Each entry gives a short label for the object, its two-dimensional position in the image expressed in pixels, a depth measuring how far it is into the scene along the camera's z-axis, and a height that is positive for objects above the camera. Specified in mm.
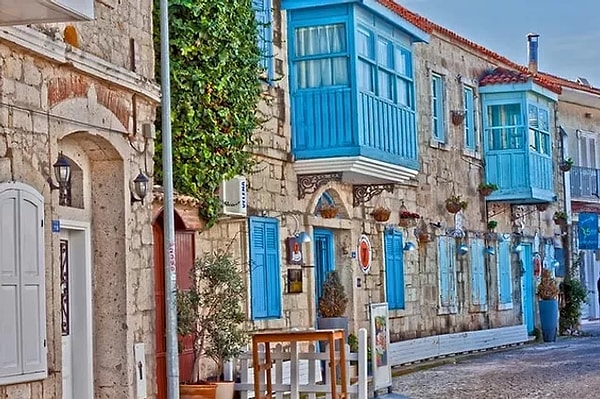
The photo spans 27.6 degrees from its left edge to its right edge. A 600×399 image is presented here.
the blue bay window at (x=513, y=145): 26078 +2730
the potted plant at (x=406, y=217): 21953 +1053
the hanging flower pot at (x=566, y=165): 30469 +2630
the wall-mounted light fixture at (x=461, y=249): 24719 +492
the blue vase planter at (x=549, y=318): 27859 -1086
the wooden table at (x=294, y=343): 12695 -727
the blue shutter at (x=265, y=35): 16984 +3481
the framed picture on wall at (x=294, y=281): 17609 -26
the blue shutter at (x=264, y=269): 16312 +153
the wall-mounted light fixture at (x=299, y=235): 17688 +642
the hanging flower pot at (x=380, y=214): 20578 +1050
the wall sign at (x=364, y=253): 20047 +393
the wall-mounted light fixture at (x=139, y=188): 11797 +932
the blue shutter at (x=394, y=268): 21125 +135
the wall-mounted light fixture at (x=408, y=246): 21953 +518
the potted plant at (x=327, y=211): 18797 +1033
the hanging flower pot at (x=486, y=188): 26094 +1801
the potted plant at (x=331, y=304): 18031 -400
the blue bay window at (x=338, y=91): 17828 +2764
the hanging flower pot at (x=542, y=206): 27712 +1479
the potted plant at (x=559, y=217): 30684 +1331
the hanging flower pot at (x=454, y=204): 24125 +1372
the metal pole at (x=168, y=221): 11688 +596
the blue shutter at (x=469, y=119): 25656 +3243
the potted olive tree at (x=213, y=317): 13281 -380
